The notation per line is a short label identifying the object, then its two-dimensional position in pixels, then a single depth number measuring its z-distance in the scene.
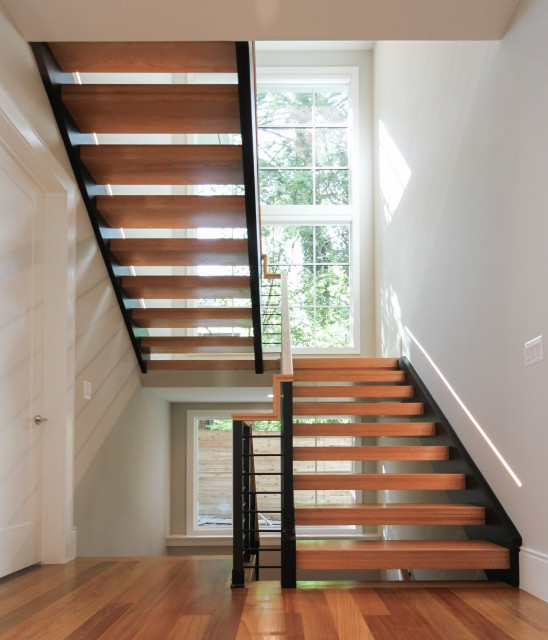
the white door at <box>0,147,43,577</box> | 3.62
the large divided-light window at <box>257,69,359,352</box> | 8.00
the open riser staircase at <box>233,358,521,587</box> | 3.40
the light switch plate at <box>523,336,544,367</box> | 3.11
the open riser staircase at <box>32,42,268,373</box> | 3.97
